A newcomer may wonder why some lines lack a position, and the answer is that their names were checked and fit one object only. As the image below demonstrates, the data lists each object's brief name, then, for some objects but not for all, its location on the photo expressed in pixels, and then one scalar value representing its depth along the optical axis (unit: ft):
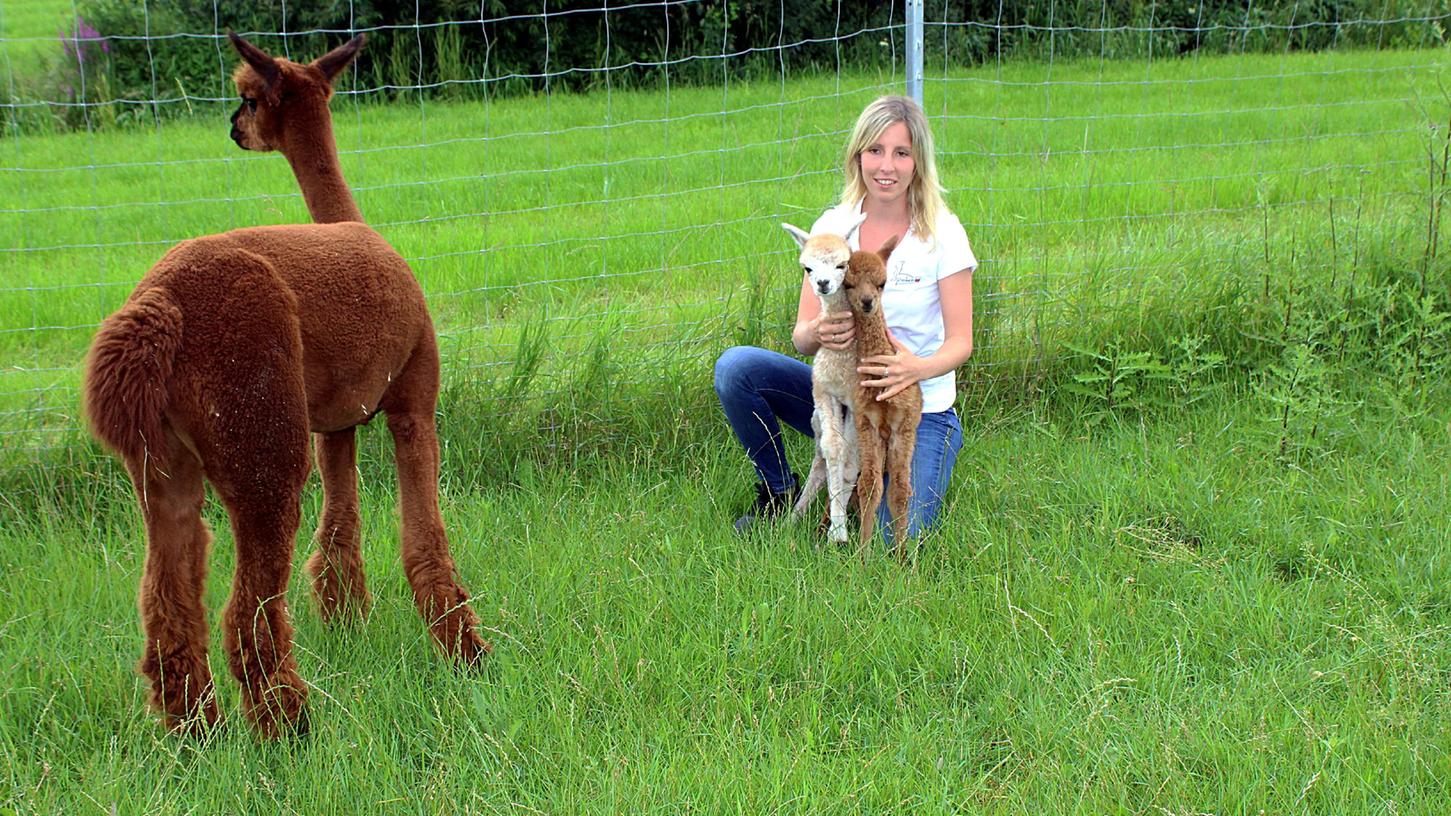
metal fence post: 16.89
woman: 13.71
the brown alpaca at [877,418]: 12.12
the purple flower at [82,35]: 38.70
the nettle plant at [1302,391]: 15.52
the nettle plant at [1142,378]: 17.02
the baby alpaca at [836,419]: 12.87
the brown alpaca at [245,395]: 8.35
